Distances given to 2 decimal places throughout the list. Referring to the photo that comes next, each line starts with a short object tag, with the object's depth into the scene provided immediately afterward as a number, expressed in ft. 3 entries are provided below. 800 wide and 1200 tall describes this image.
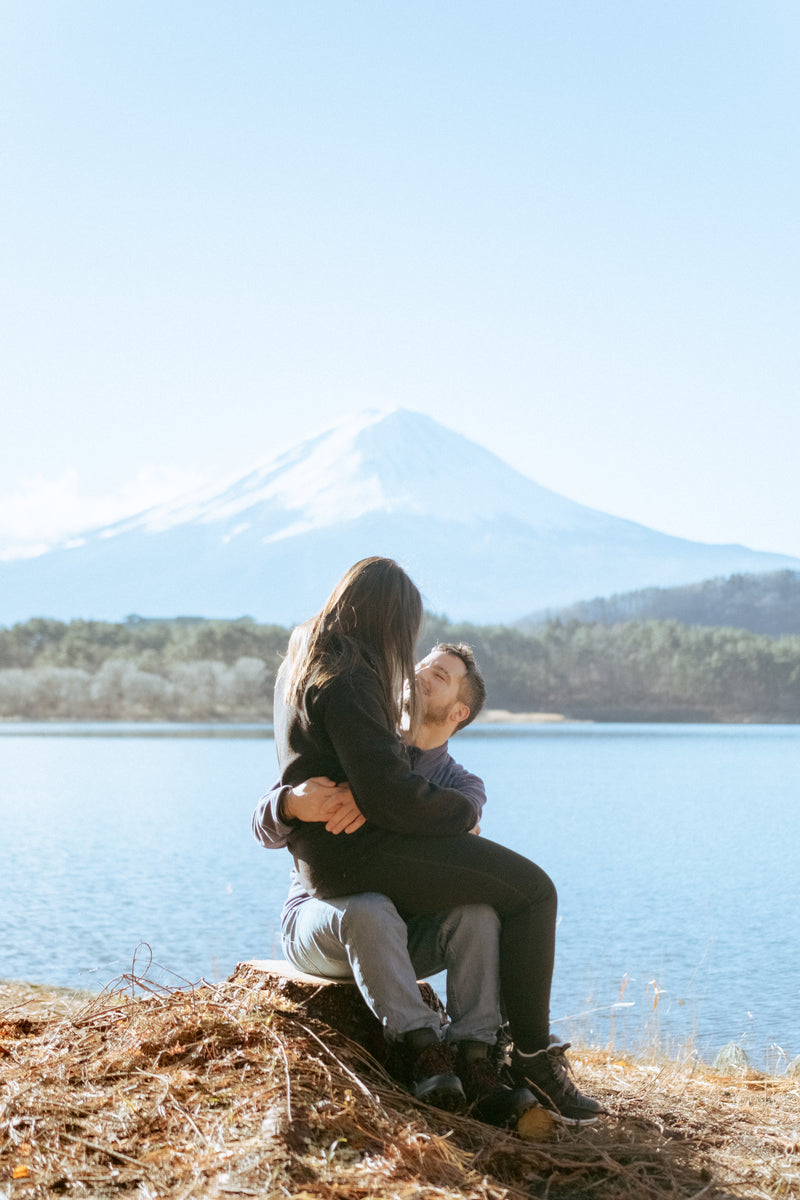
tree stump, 8.99
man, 8.20
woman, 8.24
